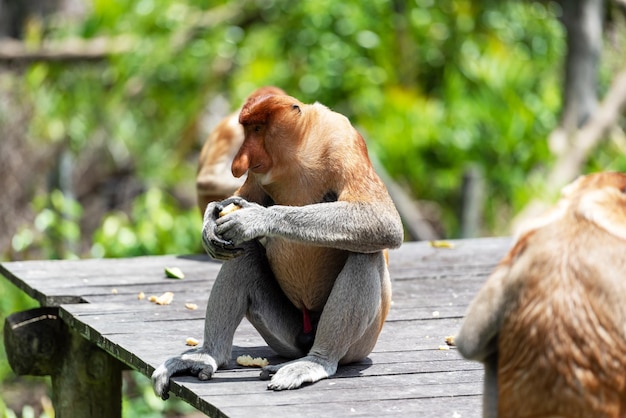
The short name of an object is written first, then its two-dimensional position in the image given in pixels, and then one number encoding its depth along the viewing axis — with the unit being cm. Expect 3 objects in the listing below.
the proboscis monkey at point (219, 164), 1254
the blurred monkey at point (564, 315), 555
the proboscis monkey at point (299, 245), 760
